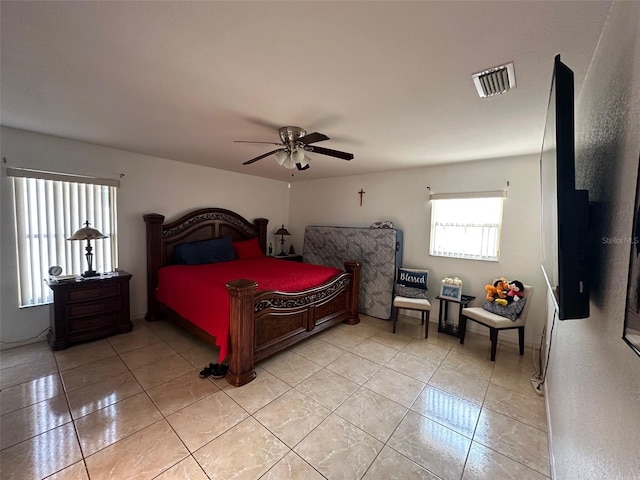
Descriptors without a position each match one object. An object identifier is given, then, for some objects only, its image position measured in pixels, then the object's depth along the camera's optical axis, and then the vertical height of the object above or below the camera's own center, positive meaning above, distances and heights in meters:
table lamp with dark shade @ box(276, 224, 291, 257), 5.29 -0.21
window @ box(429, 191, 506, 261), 3.37 +0.06
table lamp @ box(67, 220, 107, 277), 2.93 -0.18
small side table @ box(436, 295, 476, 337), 3.39 -1.18
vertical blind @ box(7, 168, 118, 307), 2.84 -0.01
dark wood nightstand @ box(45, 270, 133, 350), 2.80 -1.01
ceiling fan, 2.34 +0.73
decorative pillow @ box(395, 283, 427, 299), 3.67 -0.91
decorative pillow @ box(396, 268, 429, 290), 3.70 -0.74
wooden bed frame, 2.34 -0.87
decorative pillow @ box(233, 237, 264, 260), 4.59 -0.44
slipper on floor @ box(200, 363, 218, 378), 2.41 -1.38
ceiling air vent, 1.47 +0.90
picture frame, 3.38 -0.83
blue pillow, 3.85 -0.44
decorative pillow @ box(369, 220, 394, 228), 4.15 +0.05
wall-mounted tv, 0.87 +0.05
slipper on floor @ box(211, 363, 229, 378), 2.42 -1.38
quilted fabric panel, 3.95 -0.48
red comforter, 2.52 -0.67
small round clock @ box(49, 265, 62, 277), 2.98 -0.58
